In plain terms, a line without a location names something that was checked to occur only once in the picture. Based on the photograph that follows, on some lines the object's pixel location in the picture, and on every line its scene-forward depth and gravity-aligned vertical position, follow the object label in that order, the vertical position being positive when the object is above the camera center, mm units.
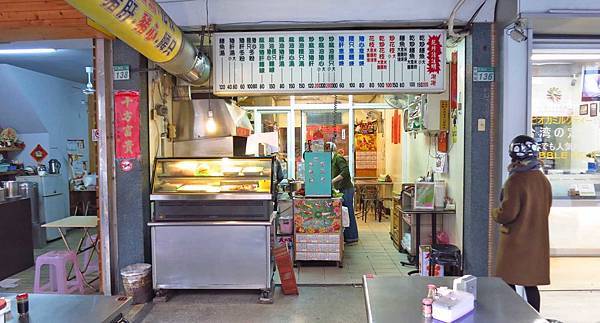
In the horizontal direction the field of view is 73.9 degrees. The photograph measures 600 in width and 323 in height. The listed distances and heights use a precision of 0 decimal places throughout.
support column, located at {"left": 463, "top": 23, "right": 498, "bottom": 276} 4066 +13
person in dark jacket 6316 -430
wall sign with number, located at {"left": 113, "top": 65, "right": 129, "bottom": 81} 4211 +874
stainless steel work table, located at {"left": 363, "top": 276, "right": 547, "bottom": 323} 1901 -790
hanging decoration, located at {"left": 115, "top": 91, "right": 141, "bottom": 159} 4203 +366
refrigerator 6684 -739
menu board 4152 +962
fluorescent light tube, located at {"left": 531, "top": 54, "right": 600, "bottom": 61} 4422 +1051
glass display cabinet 4227 -385
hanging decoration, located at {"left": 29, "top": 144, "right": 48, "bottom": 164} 7328 +65
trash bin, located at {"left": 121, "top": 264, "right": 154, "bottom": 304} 4086 -1316
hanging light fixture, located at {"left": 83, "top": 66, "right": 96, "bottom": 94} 5236 +971
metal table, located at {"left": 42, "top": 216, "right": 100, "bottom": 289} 4480 -786
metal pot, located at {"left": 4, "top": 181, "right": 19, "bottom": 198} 5543 -453
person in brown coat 3119 -523
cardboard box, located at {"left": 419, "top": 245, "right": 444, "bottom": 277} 4566 -1246
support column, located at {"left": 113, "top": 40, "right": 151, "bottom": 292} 4227 -398
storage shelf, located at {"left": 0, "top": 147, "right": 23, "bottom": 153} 6898 +122
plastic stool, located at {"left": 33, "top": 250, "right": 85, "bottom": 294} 4285 -1304
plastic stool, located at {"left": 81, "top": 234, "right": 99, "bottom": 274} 5285 -1489
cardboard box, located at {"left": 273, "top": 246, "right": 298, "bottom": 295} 4320 -1275
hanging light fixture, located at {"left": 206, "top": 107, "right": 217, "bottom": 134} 4786 +380
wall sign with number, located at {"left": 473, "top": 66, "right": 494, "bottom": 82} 4043 +784
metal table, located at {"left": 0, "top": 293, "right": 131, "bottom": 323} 1971 -807
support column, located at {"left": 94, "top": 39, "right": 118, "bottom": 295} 4168 -33
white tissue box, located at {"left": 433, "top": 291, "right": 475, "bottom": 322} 1851 -733
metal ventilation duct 2236 +842
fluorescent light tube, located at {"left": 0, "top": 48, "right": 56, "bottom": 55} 5173 +1440
